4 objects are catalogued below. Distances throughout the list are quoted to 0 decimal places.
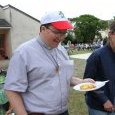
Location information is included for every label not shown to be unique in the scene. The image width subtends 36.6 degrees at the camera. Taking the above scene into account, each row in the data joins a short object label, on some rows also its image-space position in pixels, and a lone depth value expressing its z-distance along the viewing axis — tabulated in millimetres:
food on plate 1474
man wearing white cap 1320
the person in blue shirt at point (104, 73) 1658
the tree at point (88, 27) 41142
